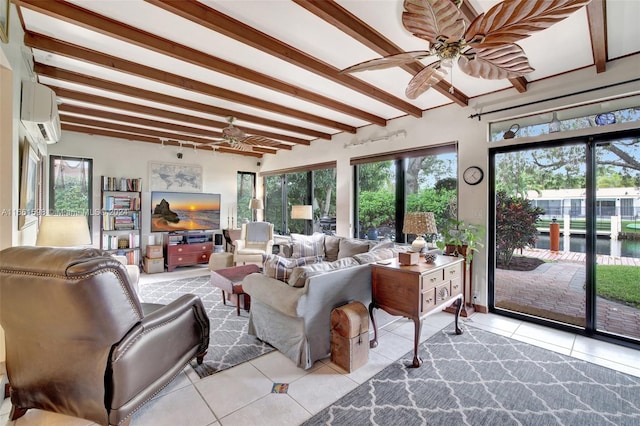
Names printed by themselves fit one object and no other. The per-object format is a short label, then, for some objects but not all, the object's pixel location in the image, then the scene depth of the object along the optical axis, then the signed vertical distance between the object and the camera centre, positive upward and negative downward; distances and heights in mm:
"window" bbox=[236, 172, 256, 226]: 7164 +484
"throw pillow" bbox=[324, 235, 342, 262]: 4371 -554
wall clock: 3482 +495
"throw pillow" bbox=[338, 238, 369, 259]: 3931 -492
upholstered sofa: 2229 -722
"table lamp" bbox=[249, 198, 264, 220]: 6617 +206
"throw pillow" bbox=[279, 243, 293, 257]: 4523 -607
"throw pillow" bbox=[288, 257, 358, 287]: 2254 -482
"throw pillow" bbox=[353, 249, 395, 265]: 2710 -433
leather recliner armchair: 1339 -660
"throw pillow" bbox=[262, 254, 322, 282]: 2461 -482
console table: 2311 -671
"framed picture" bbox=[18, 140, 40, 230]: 2111 +210
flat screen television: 5793 +25
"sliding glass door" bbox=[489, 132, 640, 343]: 2725 -224
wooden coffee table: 3219 -816
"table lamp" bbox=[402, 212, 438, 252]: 2756 -114
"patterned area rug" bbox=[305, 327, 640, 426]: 1763 -1283
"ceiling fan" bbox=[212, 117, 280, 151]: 4002 +1129
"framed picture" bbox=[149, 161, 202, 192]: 5918 +778
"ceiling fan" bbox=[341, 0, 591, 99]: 1315 +1006
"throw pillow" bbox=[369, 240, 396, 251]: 3551 -410
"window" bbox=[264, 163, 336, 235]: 5676 +380
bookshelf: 5227 -79
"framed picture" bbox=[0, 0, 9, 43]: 1599 +1124
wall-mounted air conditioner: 2162 +834
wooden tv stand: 5641 -769
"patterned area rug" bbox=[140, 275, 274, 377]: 2400 -1246
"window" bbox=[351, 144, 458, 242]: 3957 +398
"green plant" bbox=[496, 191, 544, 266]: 3326 -122
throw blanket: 5648 -393
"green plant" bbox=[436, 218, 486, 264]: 3297 -301
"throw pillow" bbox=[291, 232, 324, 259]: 4422 -545
